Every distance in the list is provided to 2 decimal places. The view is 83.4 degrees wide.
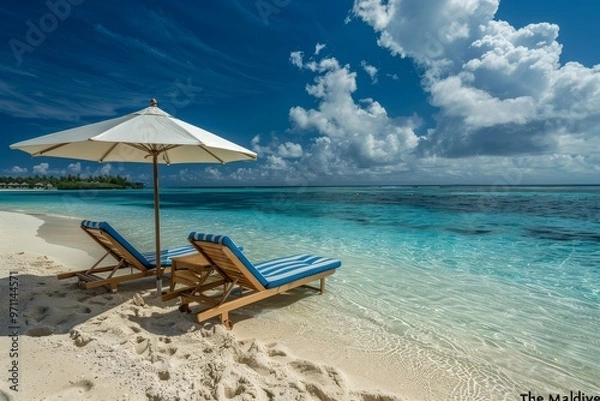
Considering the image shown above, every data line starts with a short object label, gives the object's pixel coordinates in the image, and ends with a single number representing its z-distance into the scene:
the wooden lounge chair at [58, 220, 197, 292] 4.45
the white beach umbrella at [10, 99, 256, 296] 3.33
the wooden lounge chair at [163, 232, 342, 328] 3.56
